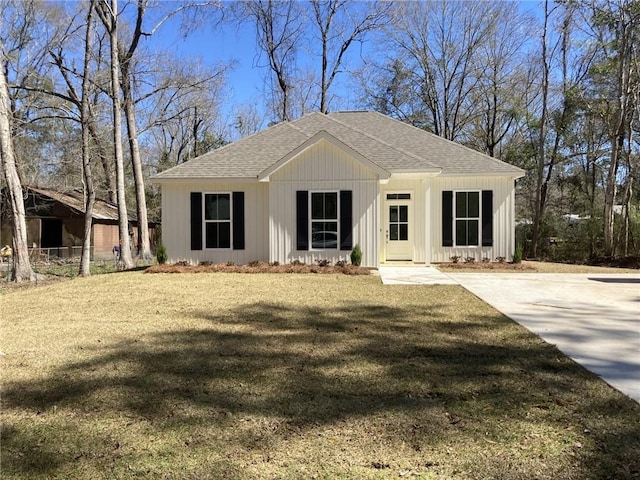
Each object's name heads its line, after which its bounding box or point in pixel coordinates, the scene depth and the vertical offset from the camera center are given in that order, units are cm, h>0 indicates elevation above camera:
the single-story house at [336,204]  1272 +112
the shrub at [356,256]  1242 -48
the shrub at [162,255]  1364 -44
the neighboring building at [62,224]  2553 +115
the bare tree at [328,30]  2459 +1235
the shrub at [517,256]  1370 -57
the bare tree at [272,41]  2477 +1198
